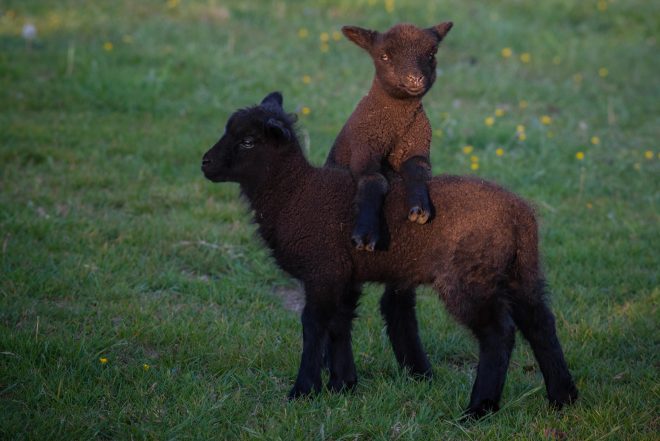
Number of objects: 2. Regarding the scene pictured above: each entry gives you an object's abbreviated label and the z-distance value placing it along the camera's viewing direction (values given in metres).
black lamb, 9.62
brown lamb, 10.16
